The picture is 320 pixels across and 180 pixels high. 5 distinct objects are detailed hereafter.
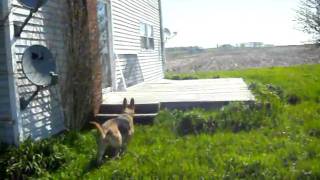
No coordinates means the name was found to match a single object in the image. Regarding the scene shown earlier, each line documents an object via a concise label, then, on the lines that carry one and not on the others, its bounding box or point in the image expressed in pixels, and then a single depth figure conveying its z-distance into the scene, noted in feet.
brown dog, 21.70
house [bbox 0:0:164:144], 23.59
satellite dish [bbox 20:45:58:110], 23.81
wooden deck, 31.24
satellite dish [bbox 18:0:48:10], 24.38
